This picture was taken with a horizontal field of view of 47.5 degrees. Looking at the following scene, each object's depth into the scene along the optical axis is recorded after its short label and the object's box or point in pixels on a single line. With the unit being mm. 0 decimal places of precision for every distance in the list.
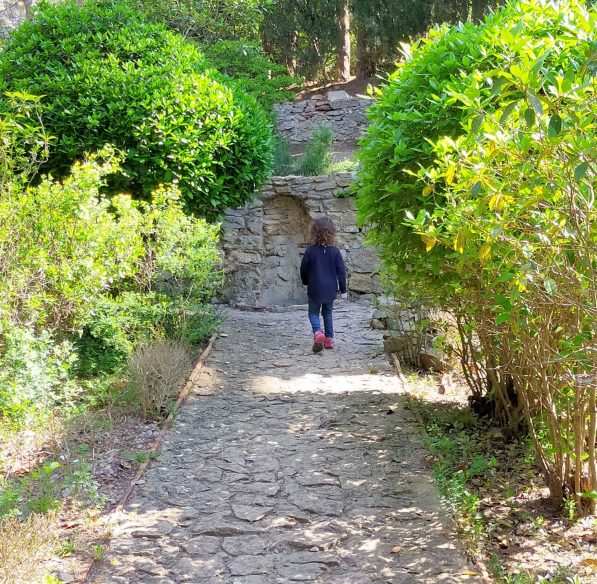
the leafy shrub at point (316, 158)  13305
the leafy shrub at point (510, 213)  2656
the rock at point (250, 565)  3414
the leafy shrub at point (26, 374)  4266
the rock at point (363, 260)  12172
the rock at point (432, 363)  6896
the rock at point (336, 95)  18109
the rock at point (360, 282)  12086
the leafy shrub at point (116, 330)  6371
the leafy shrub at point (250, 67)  11672
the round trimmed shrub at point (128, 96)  7406
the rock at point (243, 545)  3623
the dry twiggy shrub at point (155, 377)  5633
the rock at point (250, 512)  4012
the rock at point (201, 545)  3623
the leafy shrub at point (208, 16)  10859
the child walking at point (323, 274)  8188
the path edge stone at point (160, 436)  3387
